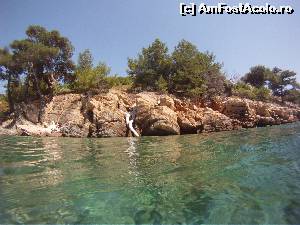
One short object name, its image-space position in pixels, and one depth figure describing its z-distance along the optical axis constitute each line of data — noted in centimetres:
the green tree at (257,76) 4856
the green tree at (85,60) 3500
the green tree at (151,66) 3272
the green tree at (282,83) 4938
